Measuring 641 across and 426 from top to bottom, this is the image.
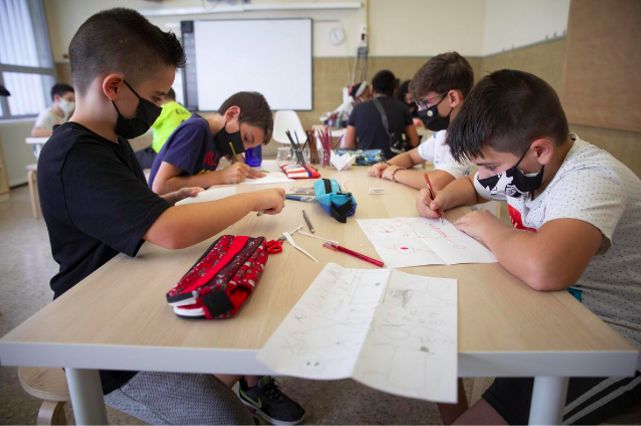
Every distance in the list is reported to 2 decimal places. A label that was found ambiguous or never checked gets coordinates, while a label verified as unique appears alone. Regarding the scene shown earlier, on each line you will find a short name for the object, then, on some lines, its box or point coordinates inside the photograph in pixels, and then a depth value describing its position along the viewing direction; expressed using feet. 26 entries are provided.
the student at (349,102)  13.47
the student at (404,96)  14.15
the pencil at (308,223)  3.36
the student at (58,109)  13.94
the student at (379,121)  10.09
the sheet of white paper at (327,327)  1.71
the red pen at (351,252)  2.69
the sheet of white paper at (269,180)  5.42
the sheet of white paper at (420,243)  2.75
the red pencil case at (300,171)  5.76
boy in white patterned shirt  2.38
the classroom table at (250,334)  1.77
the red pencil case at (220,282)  1.98
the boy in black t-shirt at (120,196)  2.53
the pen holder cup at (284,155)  7.44
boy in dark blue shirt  5.38
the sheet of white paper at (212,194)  4.28
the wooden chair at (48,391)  2.65
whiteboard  18.70
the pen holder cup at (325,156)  6.86
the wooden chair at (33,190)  11.51
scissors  2.88
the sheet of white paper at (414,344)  1.61
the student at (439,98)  5.19
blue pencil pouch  3.64
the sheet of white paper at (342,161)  6.34
